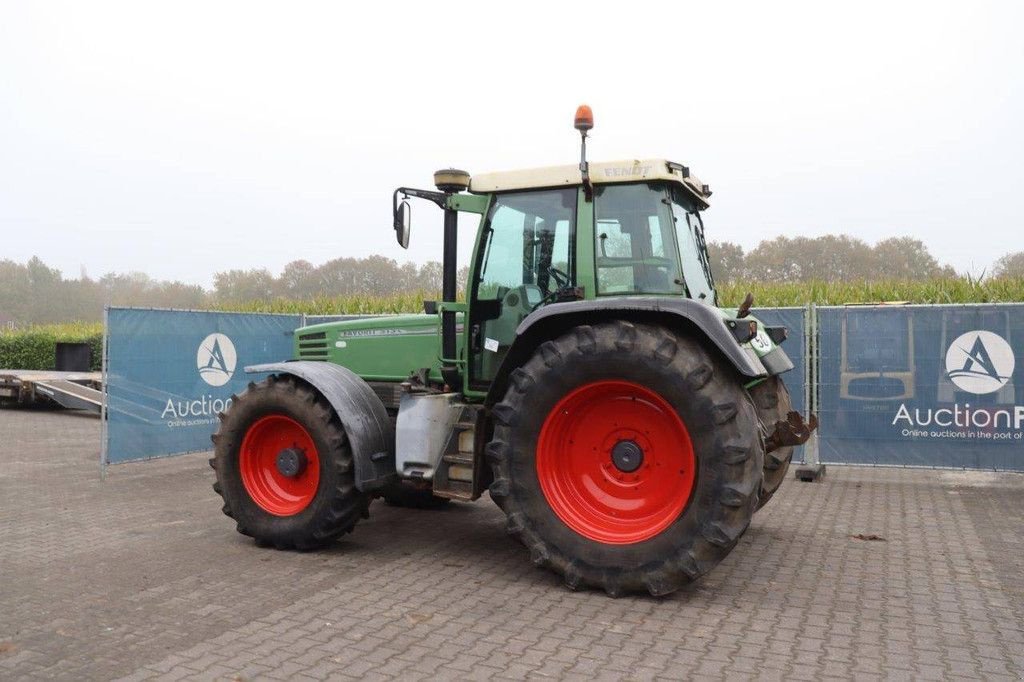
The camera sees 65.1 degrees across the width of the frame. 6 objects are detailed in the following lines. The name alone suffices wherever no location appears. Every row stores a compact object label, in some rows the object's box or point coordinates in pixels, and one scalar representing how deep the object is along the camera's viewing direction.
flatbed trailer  14.45
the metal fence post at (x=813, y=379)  9.44
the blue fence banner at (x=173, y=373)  8.97
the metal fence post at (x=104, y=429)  8.73
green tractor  4.65
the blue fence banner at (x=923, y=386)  8.65
